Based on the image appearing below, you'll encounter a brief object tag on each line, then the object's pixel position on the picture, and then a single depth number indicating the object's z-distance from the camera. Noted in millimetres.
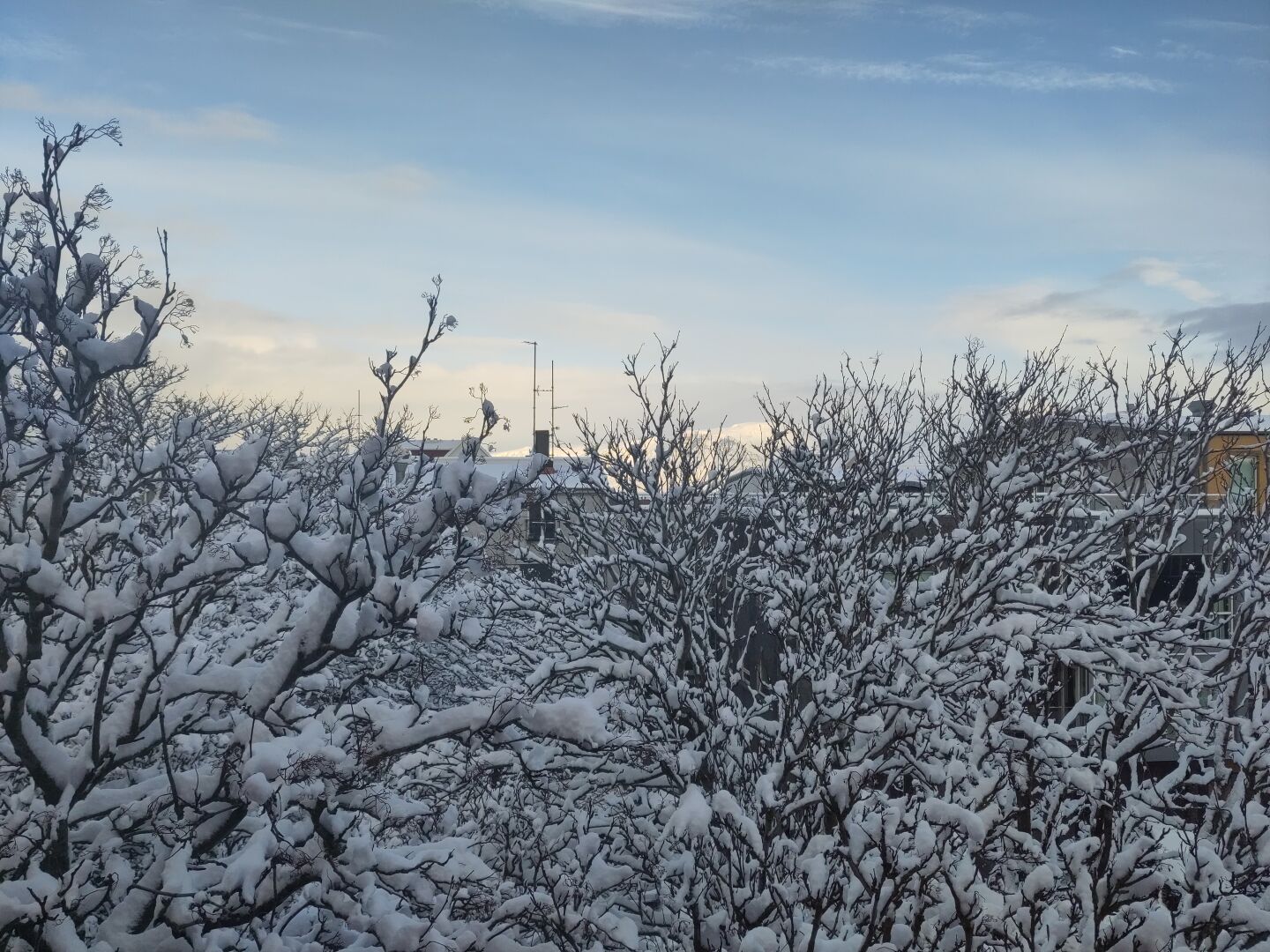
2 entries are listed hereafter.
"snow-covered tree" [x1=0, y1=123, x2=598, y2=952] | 5215
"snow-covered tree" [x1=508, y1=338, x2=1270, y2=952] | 6078
